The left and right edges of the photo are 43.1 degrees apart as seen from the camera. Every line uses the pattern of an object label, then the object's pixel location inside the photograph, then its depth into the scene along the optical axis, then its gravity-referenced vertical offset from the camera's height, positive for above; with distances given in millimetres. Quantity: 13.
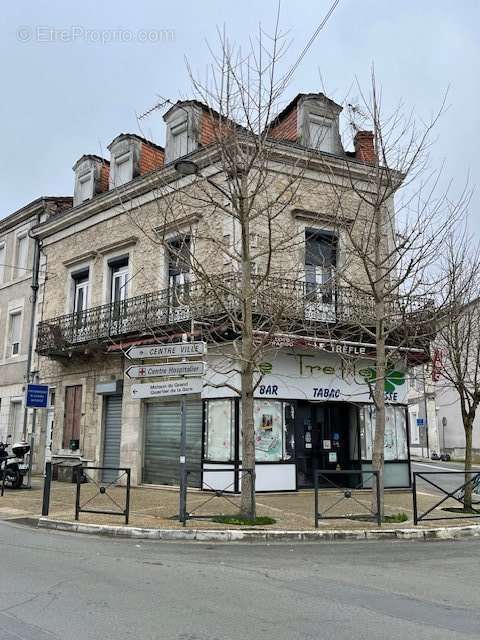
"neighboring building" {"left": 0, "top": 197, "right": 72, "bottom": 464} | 23078 +5555
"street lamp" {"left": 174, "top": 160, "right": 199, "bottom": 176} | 14873 +6884
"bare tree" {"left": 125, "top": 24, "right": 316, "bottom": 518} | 11094 +4757
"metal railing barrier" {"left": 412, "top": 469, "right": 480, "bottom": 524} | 10760 -1128
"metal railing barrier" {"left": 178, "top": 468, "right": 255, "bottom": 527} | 10383 -1028
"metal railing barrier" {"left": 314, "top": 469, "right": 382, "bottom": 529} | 10320 -1132
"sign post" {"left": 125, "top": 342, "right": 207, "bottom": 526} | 10875 +1398
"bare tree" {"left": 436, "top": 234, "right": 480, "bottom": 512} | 12961 +2776
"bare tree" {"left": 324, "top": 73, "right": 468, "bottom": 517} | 11406 +3587
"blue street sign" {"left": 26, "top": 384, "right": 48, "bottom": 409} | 16422 +1438
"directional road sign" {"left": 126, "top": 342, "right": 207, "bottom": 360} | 10984 +1793
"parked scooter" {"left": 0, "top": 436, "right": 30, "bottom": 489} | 16609 -550
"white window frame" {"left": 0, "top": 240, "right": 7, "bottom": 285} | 25203 +7887
